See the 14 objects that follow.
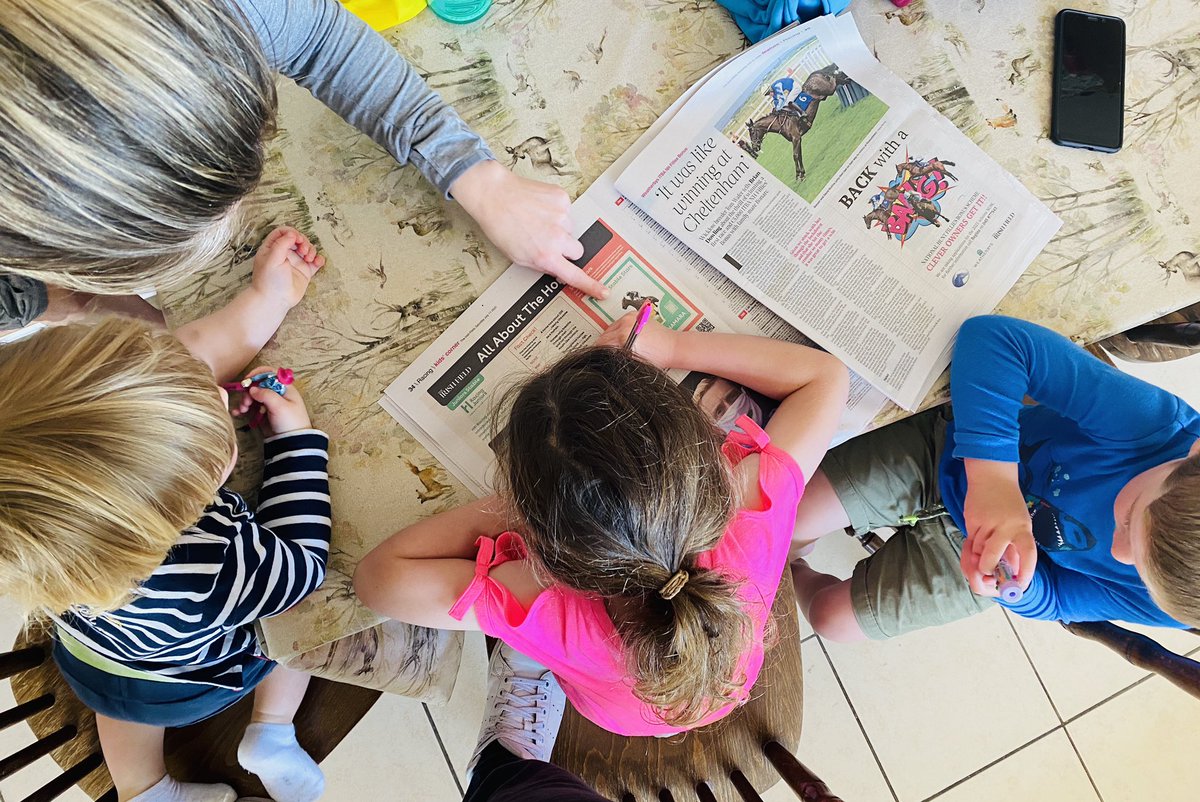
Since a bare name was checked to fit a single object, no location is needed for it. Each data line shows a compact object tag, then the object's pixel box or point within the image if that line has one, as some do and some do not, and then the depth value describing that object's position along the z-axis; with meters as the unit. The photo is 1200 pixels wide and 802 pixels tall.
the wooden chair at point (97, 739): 0.80
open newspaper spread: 0.68
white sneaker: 0.90
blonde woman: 0.37
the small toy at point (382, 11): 0.72
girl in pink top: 0.55
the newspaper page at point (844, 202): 0.73
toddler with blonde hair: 0.53
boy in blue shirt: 0.70
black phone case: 0.78
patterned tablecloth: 0.67
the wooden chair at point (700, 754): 0.85
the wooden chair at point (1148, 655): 0.73
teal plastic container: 0.74
